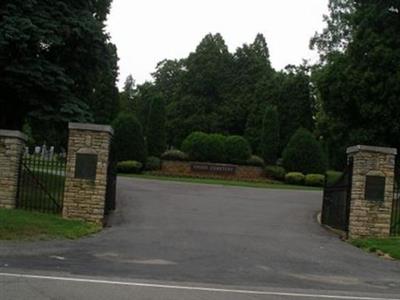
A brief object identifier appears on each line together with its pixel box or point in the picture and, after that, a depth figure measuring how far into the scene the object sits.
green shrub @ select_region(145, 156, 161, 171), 43.79
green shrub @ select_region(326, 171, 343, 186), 34.38
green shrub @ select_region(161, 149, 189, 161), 45.38
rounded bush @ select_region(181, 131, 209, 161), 46.00
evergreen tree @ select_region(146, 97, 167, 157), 48.00
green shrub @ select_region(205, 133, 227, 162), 45.91
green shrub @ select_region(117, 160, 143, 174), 40.91
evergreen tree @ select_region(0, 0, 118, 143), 20.00
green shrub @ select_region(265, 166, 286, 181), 43.88
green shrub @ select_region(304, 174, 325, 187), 41.53
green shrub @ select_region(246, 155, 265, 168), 45.78
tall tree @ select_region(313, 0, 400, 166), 29.34
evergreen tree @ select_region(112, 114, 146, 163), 42.47
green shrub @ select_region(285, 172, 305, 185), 41.97
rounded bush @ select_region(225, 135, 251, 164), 45.75
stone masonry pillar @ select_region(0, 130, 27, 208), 18.00
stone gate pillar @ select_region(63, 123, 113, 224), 18.00
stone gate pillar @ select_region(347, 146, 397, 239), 18.77
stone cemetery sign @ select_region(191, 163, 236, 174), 44.69
